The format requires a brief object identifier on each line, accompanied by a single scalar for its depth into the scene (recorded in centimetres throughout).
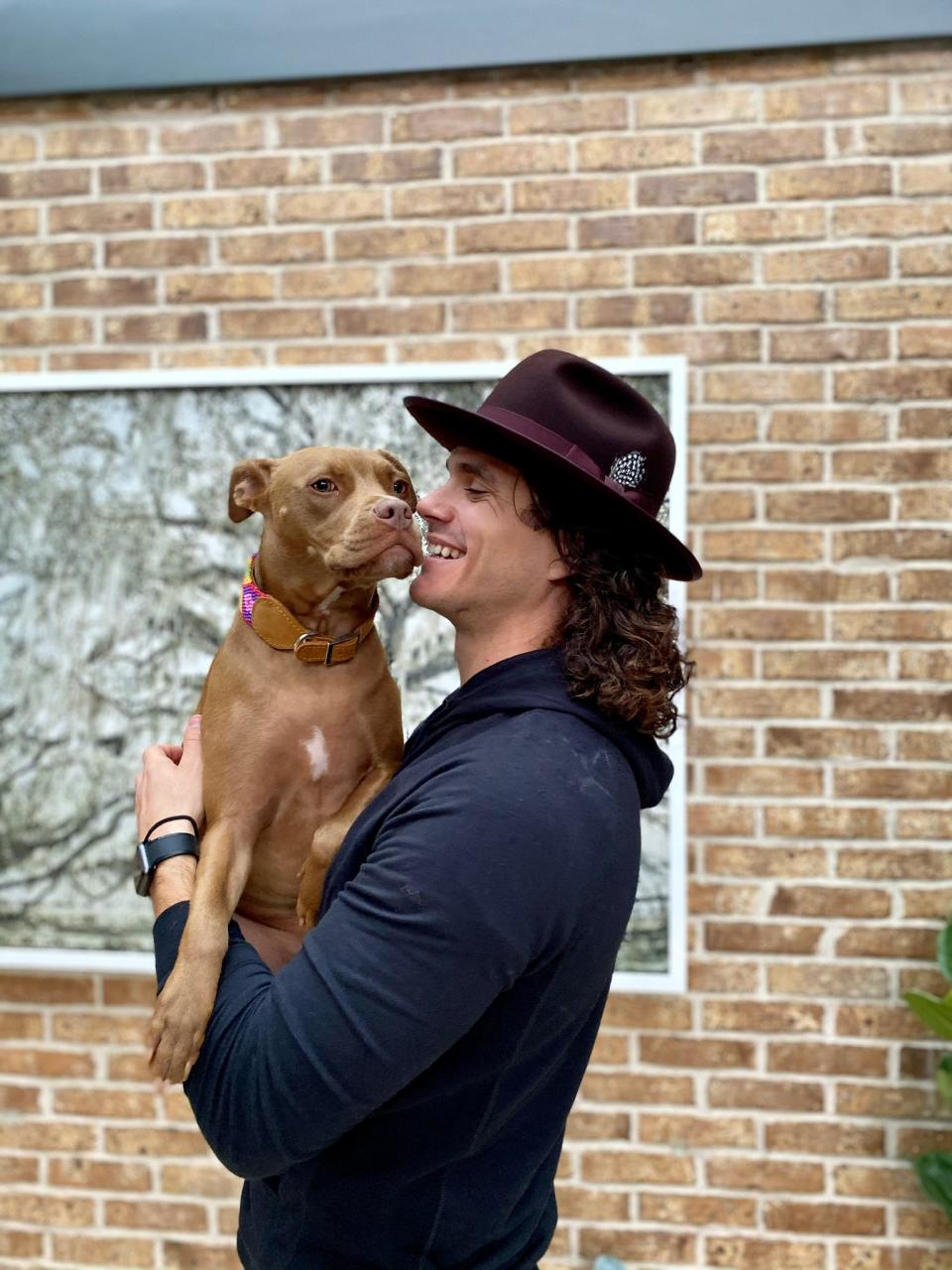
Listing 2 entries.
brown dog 177
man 126
